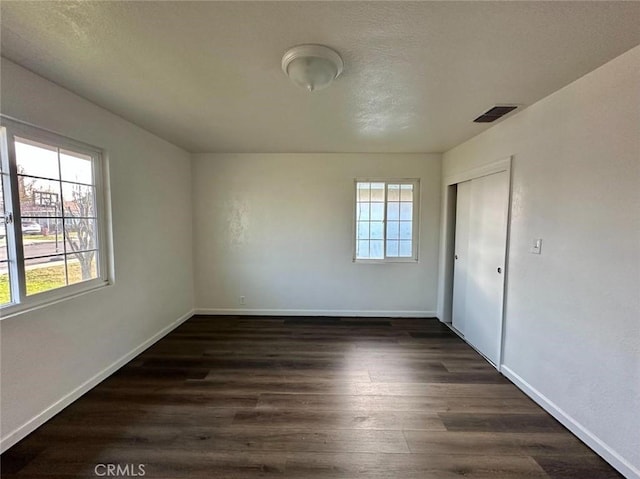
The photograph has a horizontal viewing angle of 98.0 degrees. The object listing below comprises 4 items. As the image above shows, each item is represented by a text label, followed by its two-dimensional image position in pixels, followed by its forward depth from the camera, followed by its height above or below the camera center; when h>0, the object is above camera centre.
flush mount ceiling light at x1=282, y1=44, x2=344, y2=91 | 1.59 +0.95
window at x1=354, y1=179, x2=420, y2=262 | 4.20 +0.04
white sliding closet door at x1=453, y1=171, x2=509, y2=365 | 2.77 -0.44
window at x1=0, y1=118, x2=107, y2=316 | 1.84 +0.02
